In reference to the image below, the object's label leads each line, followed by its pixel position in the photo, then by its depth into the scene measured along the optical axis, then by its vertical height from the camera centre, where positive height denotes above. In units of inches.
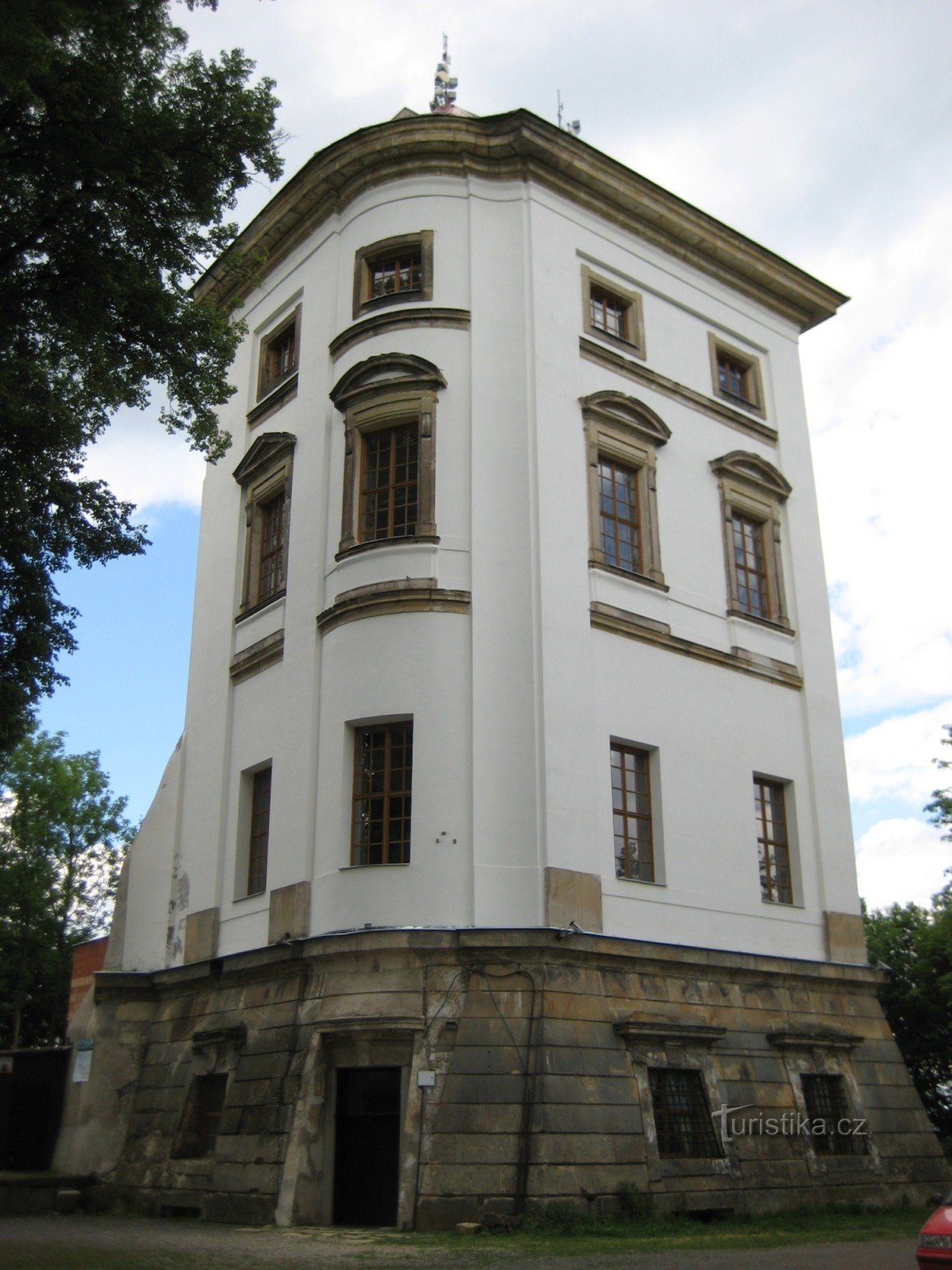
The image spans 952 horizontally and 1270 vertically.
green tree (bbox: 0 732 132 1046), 1838.1 +387.6
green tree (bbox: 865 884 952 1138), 1214.9 +121.2
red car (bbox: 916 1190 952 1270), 391.2 -26.8
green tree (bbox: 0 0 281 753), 536.7 +384.7
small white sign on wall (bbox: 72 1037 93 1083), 804.6 +55.2
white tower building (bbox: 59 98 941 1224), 631.8 +218.5
